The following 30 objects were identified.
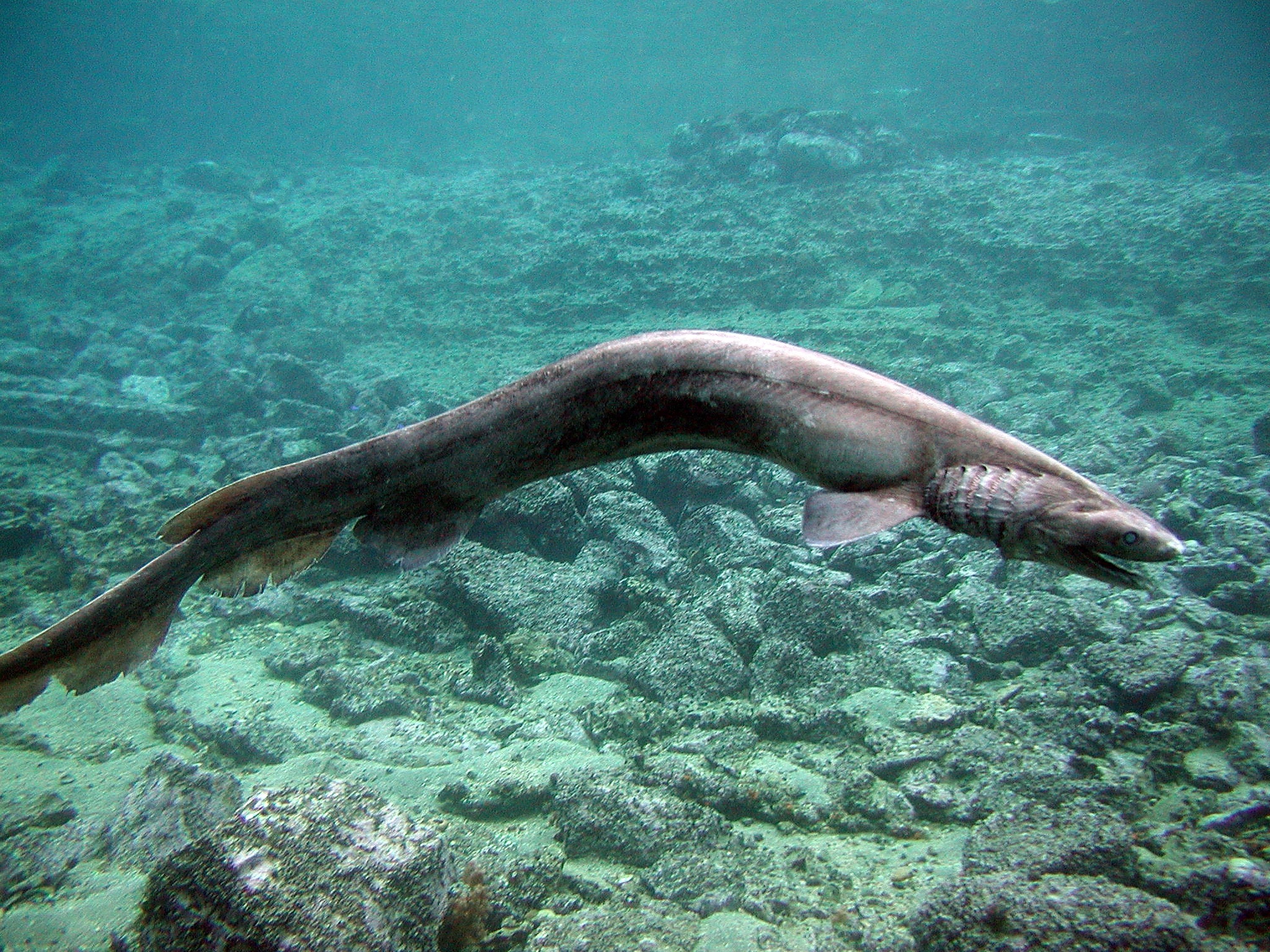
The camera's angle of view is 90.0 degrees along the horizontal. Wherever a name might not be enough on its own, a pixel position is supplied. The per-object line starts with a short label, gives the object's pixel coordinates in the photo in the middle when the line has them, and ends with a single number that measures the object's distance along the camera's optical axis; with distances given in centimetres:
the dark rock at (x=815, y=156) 2170
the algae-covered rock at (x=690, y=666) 561
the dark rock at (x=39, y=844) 414
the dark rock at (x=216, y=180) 3334
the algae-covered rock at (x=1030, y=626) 554
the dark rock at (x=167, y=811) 420
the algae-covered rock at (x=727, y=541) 742
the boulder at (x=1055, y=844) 322
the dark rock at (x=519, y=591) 664
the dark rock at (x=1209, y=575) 652
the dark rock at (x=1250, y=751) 386
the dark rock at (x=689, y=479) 842
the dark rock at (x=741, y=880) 364
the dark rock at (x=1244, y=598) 614
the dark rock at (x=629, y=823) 405
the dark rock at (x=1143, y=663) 460
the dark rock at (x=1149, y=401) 1194
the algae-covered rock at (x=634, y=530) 757
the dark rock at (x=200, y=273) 2391
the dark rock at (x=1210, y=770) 384
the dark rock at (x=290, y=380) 1461
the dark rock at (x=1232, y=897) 269
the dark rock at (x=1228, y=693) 425
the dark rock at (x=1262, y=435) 947
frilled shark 146
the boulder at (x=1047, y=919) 260
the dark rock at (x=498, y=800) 456
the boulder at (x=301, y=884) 262
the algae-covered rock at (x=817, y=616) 591
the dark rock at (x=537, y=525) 777
